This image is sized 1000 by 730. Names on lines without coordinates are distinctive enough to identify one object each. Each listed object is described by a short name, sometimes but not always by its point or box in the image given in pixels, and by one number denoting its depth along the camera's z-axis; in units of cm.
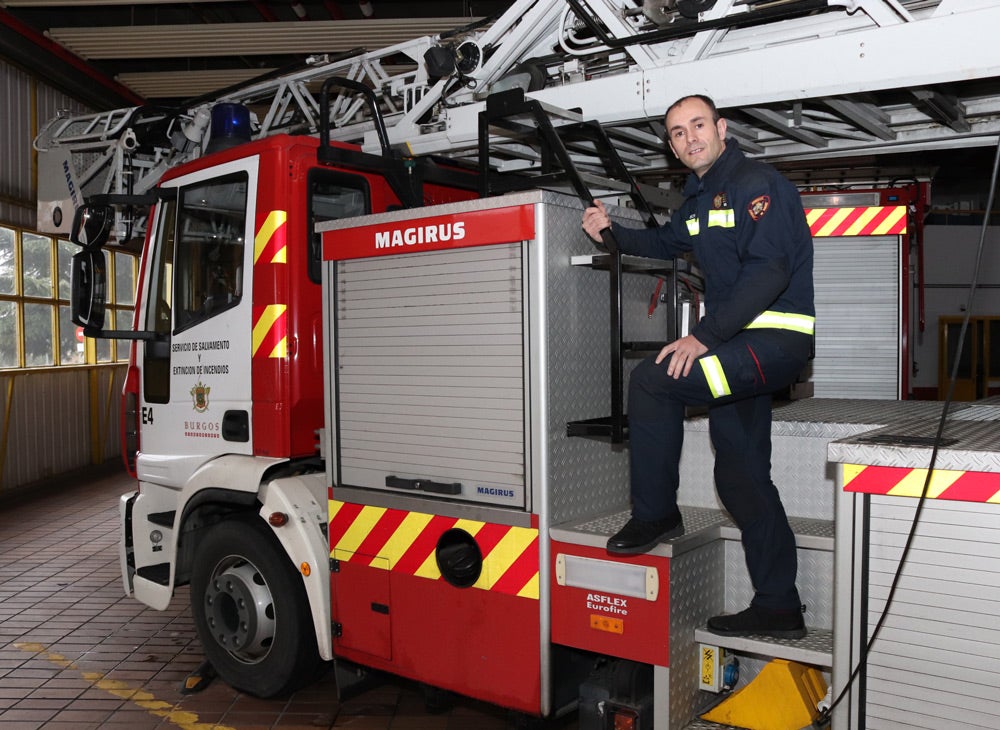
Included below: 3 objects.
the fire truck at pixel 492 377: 324
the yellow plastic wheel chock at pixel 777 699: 318
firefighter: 309
